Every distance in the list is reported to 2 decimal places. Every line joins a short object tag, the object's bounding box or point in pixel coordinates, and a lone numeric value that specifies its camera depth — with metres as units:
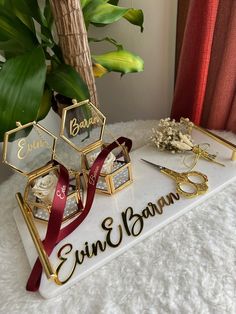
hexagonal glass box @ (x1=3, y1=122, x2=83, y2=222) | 0.55
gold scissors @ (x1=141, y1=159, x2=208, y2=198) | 0.64
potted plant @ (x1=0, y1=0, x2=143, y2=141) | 0.56
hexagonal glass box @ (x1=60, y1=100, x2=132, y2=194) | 0.60
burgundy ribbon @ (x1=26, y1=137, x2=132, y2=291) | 0.52
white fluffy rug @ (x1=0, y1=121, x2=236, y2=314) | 0.48
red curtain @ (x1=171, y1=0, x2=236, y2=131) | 0.70
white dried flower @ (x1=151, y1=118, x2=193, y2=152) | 0.75
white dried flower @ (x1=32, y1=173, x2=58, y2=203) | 0.58
